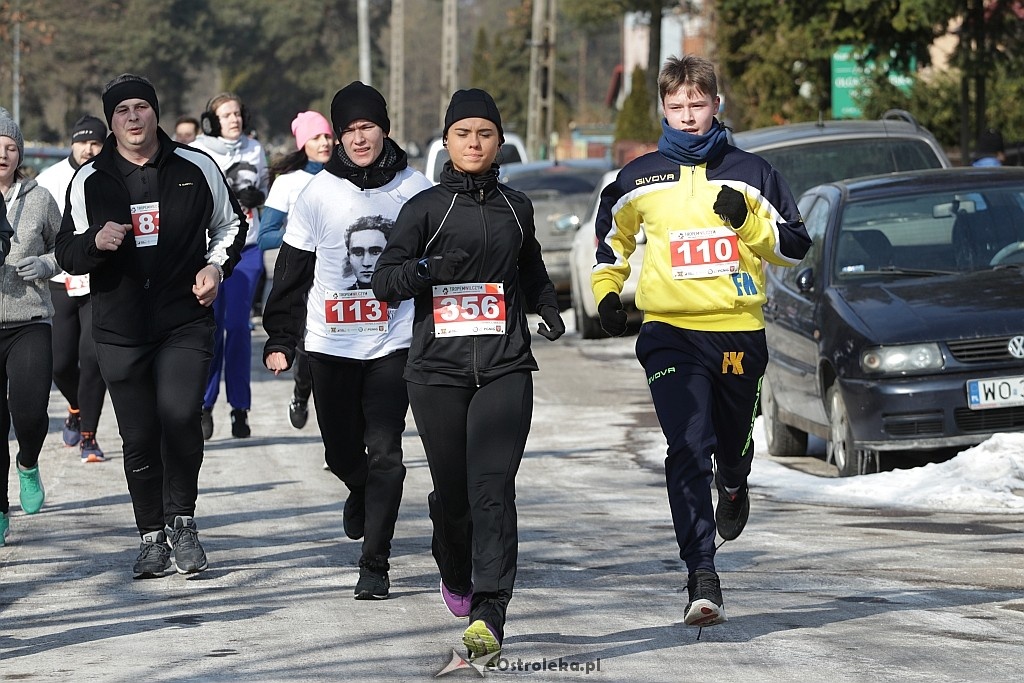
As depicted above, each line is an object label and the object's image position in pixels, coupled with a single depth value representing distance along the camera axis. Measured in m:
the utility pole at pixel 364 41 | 57.28
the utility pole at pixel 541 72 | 48.91
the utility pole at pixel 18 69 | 46.44
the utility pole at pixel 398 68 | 57.28
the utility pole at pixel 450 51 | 50.66
